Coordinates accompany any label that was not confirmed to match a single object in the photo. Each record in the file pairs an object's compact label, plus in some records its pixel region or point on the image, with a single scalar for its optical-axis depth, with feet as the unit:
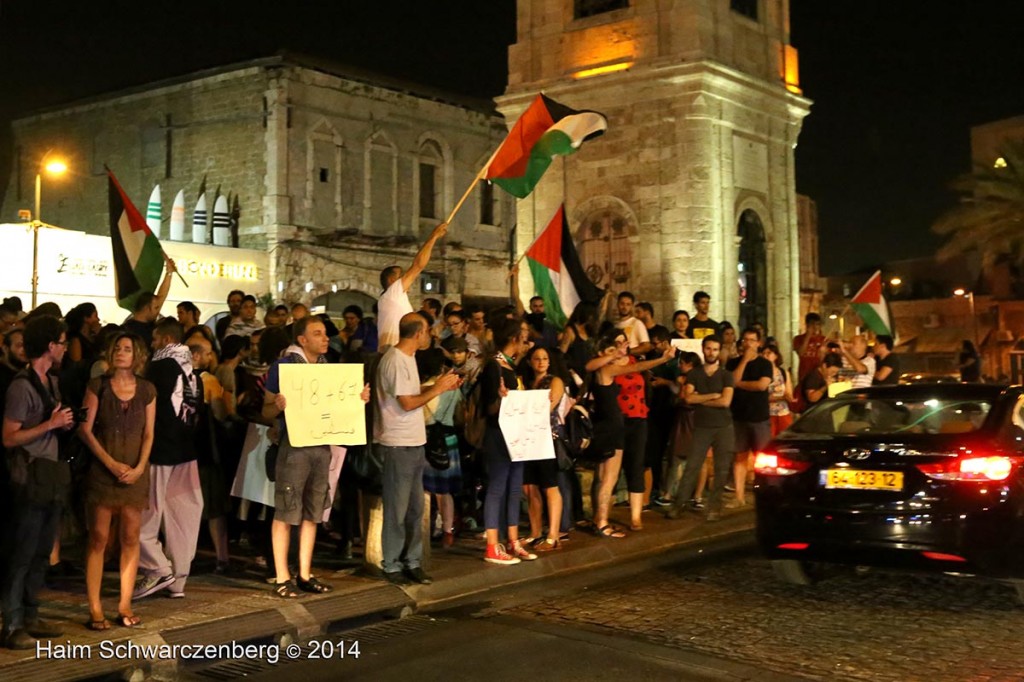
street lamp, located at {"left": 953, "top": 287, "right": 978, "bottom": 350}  148.72
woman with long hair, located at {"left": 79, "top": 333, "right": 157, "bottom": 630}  23.35
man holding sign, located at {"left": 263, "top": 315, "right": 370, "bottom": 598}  26.68
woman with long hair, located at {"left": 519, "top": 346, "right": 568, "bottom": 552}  32.73
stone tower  61.57
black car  24.75
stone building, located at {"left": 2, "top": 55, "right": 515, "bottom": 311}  116.88
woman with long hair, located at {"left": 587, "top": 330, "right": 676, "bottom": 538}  35.27
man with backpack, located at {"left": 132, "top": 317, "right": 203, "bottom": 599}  25.95
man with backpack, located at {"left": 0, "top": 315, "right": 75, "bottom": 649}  22.03
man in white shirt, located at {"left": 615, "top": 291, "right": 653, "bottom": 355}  42.57
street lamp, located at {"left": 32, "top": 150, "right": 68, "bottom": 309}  78.74
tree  103.09
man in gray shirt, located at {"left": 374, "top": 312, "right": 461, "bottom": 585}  27.96
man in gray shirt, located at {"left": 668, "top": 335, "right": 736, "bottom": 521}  38.52
